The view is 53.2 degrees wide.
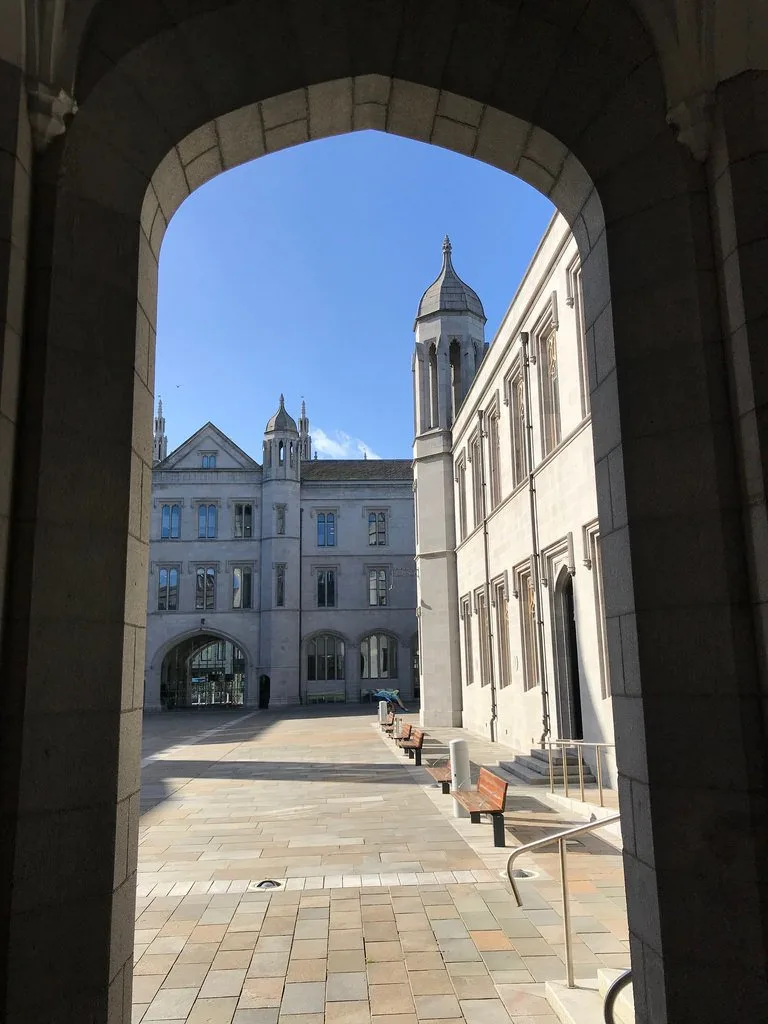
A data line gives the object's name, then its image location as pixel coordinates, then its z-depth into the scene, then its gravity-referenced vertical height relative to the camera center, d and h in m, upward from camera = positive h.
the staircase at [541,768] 12.27 -1.84
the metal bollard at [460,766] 10.57 -1.46
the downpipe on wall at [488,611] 20.03 +1.27
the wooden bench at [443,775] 10.96 -1.64
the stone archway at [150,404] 2.89 +0.98
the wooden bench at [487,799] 7.94 -1.55
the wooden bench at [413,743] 14.95 -1.65
